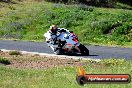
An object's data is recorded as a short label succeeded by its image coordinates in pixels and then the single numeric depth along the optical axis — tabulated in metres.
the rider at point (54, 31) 25.97
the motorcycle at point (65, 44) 26.11
